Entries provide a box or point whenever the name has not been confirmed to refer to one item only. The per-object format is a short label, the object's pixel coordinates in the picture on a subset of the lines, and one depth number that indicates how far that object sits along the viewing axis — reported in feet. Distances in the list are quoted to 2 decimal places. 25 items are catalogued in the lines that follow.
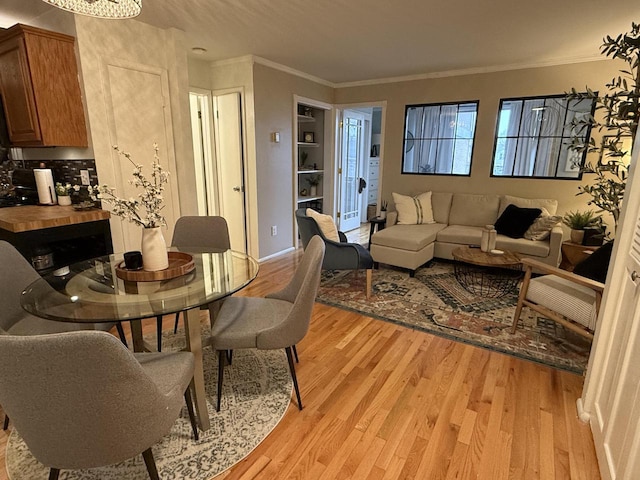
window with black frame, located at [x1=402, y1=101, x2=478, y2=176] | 15.34
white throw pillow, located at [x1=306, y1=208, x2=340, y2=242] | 10.70
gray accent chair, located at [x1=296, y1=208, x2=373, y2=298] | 10.43
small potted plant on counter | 9.67
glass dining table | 4.64
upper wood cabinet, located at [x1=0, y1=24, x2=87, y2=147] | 8.18
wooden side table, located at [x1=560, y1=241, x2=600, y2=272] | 11.73
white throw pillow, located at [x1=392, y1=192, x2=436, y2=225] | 14.90
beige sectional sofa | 12.04
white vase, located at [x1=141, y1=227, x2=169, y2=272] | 5.61
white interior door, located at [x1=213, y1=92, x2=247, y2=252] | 13.72
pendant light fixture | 4.91
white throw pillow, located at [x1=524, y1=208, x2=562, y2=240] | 12.15
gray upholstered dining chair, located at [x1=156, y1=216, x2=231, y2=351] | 8.28
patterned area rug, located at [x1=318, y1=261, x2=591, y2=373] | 8.00
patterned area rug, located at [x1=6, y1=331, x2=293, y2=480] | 4.93
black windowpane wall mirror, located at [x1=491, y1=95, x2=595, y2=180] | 13.32
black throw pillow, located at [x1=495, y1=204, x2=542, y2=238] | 12.60
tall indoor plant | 7.11
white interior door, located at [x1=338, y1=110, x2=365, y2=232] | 18.98
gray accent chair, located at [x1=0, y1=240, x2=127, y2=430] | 5.68
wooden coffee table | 10.18
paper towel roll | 9.58
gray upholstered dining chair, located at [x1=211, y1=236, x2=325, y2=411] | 5.57
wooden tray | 5.58
